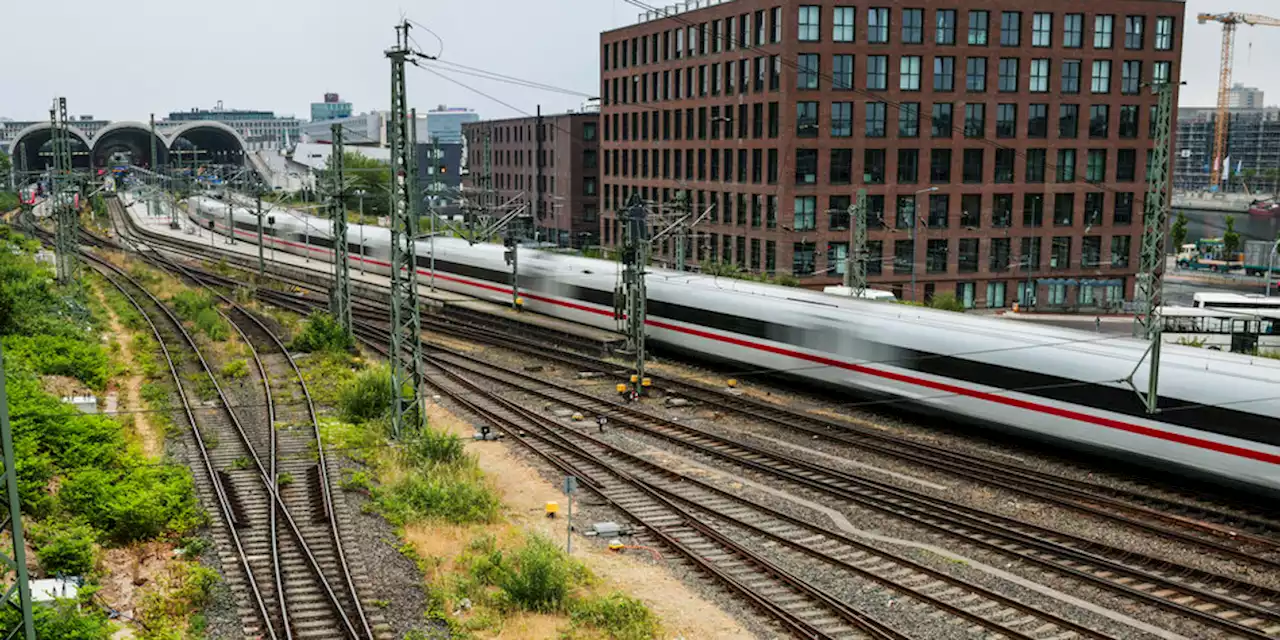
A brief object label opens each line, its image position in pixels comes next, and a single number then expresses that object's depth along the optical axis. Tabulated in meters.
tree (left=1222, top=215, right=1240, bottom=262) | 94.25
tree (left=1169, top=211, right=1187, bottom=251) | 103.27
